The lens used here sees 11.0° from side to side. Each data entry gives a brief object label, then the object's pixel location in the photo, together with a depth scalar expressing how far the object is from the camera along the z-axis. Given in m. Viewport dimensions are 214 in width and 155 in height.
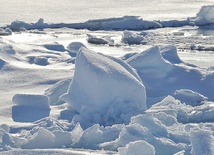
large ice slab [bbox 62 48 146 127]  11.90
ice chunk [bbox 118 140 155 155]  9.06
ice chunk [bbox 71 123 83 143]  10.49
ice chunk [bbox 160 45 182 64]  17.24
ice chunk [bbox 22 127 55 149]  10.18
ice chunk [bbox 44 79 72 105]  13.36
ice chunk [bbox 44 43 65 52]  20.97
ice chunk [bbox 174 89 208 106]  13.64
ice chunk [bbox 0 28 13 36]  27.17
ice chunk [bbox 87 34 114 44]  25.80
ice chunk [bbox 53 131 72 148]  10.35
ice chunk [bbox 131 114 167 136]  10.63
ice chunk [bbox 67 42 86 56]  20.77
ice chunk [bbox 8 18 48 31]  29.43
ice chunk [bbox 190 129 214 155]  9.32
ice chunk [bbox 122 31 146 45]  26.01
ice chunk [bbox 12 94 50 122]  12.29
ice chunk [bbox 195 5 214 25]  31.66
